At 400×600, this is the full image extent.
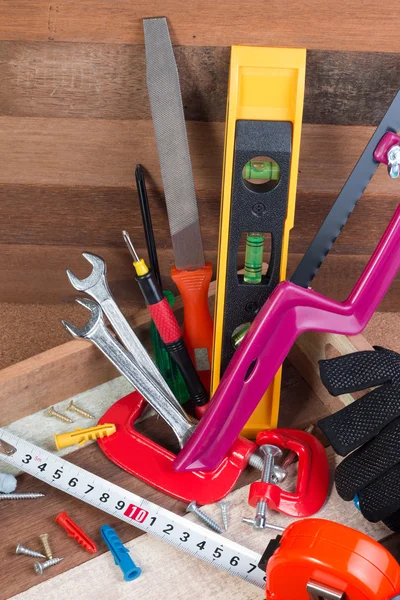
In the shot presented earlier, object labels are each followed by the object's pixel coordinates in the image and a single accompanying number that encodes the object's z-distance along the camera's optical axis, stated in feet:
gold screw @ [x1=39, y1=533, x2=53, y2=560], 2.31
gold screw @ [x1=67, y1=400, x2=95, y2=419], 2.80
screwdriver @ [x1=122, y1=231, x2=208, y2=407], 2.71
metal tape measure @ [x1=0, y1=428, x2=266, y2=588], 2.25
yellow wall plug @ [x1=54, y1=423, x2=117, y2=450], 2.63
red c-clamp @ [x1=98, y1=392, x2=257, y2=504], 2.53
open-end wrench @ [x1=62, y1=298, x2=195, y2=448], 2.61
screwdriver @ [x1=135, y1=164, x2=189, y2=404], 2.94
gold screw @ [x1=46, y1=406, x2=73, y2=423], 2.78
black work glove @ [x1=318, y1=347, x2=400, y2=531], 2.26
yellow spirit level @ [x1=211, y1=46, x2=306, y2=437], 2.42
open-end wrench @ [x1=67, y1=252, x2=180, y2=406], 2.68
